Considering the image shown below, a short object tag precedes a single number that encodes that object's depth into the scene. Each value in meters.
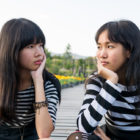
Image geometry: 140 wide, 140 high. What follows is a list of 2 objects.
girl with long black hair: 1.82
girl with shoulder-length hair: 1.86
